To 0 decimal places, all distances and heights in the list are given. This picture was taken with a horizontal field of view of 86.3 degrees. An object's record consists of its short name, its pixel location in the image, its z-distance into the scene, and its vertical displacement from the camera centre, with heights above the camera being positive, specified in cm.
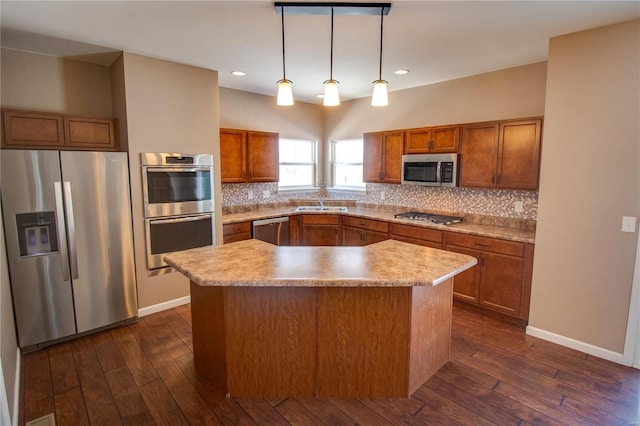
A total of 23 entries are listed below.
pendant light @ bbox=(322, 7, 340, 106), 230 +56
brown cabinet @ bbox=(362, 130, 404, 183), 454 +27
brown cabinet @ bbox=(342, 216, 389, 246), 445 -75
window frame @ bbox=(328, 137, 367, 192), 559 +1
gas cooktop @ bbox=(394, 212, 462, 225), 399 -51
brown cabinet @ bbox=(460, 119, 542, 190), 331 +23
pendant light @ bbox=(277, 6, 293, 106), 230 +56
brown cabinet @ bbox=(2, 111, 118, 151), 292 +39
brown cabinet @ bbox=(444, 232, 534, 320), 322 -97
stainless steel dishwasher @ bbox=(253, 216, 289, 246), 445 -73
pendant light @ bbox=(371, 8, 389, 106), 229 +56
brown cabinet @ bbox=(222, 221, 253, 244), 416 -70
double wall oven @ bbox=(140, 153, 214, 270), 343 -29
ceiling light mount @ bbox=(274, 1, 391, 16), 223 +111
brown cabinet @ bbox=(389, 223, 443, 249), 385 -69
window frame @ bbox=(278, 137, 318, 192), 550 +14
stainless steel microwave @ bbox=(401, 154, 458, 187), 394 +8
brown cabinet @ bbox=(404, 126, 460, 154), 394 +44
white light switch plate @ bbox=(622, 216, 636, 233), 256 -35
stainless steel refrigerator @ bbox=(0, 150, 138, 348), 273 -57
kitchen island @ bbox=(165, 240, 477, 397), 216 -98
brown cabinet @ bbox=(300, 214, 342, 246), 493 -77
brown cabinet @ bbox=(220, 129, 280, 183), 436 +26
